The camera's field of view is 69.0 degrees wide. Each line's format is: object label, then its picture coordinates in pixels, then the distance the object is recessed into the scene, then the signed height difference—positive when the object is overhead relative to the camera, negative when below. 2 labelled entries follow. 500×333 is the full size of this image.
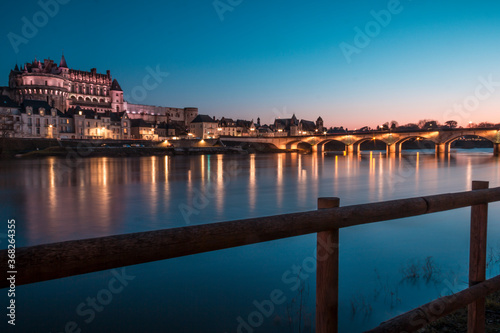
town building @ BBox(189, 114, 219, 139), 121.50 +3.28
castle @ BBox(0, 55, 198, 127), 114.56 +15.80
